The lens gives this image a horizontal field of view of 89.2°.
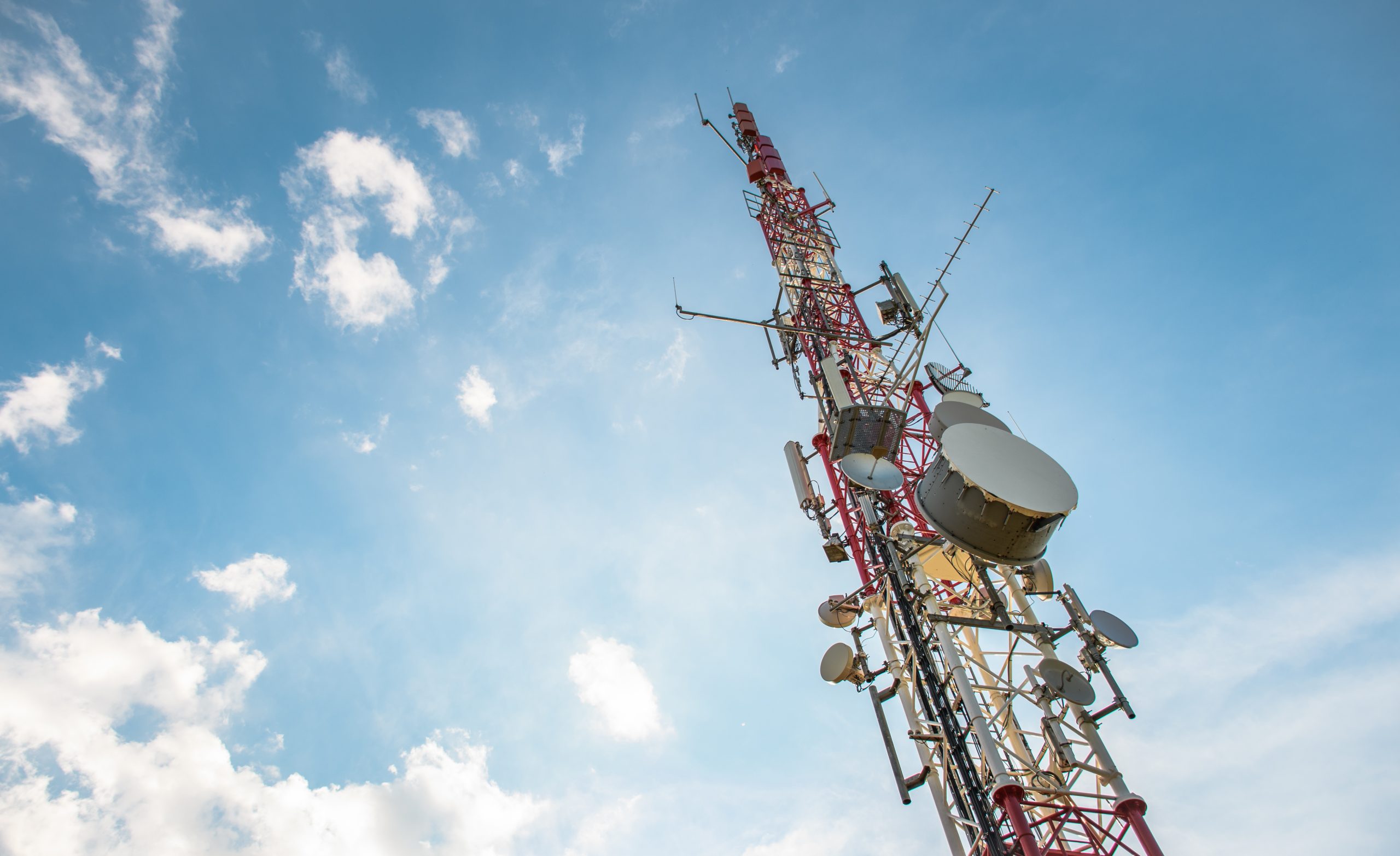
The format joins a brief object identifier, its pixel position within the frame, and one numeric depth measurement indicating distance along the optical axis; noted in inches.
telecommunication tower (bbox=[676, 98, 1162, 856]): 410.3
